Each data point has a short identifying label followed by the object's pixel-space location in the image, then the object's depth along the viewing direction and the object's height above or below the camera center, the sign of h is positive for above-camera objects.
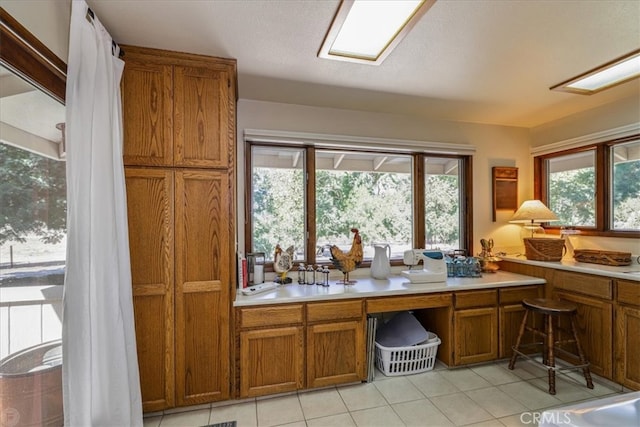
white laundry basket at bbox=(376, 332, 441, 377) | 2.52 -1.25
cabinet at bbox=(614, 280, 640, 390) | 2.18 -0.93
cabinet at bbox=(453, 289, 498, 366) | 2.59 -1.01
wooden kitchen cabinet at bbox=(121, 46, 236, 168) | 1.95 +0.73
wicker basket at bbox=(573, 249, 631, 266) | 2.58 -0.40
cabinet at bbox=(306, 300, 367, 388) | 2.25 -1.01
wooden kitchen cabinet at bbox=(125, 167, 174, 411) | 1.95 -0.41
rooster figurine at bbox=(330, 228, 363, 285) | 2.60 -0.39
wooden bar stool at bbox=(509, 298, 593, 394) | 2.32 -1.00
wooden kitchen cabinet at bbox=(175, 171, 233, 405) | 2.02 -0.49
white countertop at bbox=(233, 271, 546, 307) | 2.20 -0.63
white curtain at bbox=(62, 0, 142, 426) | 1.43 -0.18
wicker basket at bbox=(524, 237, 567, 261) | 2.89 -0.36
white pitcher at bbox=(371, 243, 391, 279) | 2.86 -0.48
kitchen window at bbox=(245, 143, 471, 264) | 2.86 +0.15
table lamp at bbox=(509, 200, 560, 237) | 3.12 +0.00
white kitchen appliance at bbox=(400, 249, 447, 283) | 2.62 -0.52
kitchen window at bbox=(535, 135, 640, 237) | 2.79 +0.28
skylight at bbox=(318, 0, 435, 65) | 1.53 +1.08
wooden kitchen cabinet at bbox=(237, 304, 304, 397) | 2.13 -0.99
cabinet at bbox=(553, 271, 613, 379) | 2.34 -0.83
